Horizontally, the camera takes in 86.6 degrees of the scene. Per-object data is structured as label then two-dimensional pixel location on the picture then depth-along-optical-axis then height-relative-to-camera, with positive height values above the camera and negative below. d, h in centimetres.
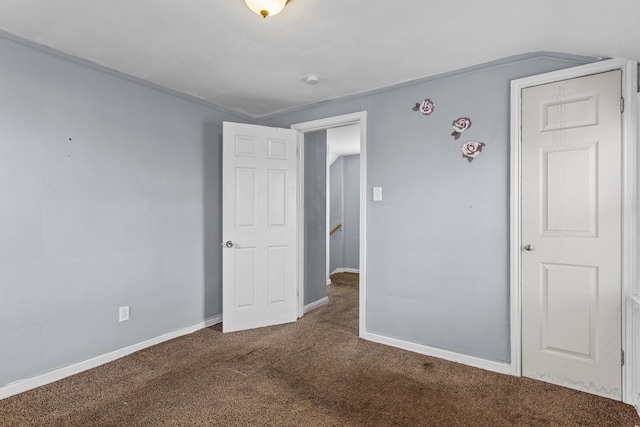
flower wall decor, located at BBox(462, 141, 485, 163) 257 +47
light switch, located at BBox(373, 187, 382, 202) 306 +16
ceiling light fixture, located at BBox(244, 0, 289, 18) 171 +105
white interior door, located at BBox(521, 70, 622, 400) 212 -15
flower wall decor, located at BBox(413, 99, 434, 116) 279 +87
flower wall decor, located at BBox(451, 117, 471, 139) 262 +67
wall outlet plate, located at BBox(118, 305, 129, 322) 272 -81
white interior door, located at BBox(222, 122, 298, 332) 333 -15
